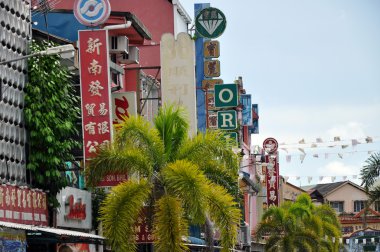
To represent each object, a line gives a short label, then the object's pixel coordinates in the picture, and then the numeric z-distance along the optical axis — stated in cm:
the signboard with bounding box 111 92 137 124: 4362
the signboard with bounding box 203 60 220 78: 6175
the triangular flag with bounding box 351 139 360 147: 6600
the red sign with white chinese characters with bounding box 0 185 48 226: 3244
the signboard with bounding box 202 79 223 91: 6262
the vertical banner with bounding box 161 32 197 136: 5062
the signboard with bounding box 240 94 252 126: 8176
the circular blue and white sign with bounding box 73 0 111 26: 4050
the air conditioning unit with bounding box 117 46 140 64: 4834
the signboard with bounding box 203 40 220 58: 6144
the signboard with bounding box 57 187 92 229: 3775
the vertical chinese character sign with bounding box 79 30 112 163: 3788
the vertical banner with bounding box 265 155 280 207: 8656
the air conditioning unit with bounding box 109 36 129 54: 4644
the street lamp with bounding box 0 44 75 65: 2870
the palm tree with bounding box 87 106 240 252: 3428
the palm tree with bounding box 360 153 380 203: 8856
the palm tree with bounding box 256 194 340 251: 6675
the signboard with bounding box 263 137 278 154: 8919
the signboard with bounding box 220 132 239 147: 3768
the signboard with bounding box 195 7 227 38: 6009
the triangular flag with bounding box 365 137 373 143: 6550
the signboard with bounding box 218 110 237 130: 6506
